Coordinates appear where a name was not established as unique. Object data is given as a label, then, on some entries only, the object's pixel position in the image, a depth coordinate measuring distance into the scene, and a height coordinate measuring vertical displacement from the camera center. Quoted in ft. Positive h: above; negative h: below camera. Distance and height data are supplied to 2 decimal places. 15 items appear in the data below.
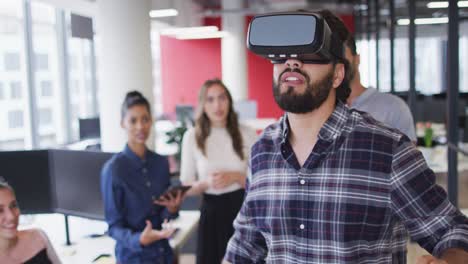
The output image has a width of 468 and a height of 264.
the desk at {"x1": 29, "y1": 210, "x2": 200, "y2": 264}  8.79 -2.67
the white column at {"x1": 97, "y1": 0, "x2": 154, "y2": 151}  14.80 +1.14
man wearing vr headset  4.05 -0.76
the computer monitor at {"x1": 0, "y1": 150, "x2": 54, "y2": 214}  8.88 -1.36
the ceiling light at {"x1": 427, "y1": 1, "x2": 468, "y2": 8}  18.57 +3.12
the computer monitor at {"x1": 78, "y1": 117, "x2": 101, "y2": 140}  20.77 -1.23
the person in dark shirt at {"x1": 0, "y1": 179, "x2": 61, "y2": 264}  5.77 -1.63
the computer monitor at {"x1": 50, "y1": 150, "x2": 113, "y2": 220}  8.92 -1.47
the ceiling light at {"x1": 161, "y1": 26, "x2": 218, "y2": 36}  24.09 +3.03
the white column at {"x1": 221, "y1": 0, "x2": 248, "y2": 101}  37.70 +2.84
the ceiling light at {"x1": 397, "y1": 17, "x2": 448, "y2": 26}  23.30 +3.10
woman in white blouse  10.12 -1.38
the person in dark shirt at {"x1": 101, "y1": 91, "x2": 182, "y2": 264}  7.77 -1.54
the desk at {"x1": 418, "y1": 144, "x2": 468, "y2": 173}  14.52 -2.21
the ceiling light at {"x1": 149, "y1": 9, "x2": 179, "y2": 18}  23.48 +3.79
